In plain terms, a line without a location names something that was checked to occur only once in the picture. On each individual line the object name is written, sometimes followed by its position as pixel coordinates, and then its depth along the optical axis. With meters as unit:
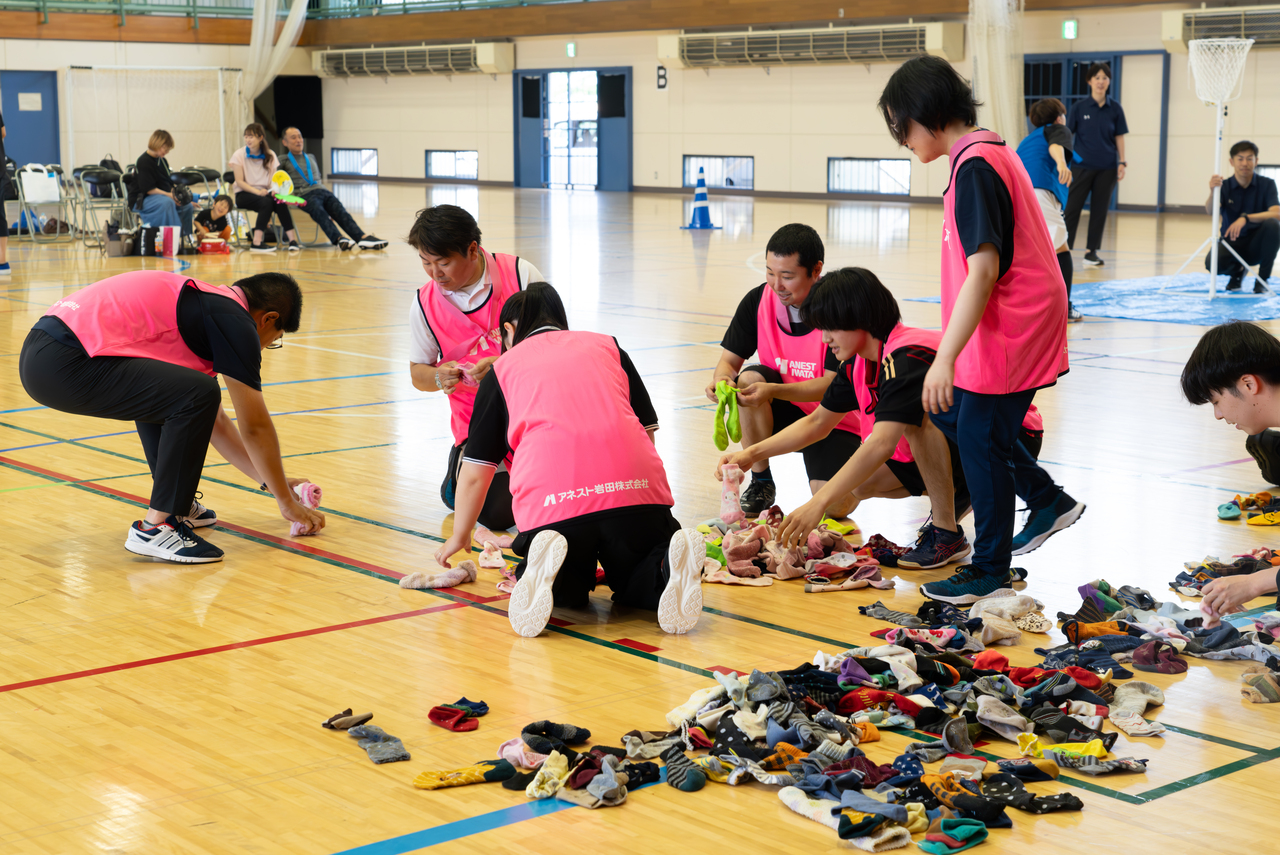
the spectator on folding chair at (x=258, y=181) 14.86
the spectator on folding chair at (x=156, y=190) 14.12
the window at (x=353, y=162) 30.66
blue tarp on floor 9.50
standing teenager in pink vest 3.45
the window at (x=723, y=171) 24.42
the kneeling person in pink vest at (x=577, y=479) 3.38
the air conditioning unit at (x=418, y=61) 27.12
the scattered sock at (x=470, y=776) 2.54
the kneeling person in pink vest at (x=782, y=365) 4.48
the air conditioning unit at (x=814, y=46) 20.83
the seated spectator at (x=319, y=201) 15.15
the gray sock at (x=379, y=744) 2.67
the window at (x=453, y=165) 28.66
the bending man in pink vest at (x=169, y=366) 4.10
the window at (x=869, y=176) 22.52
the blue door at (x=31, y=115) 24.34
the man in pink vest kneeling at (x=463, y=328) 4.47
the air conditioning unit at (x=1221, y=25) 17.84
